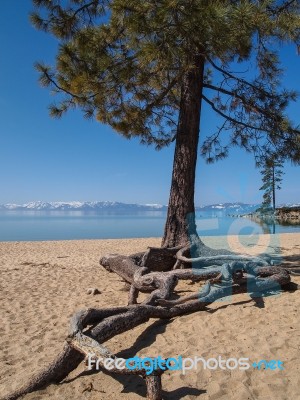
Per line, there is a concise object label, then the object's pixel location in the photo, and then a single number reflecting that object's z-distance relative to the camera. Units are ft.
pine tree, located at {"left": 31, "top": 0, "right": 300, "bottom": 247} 17.07
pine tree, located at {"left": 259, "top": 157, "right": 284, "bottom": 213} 169.27
